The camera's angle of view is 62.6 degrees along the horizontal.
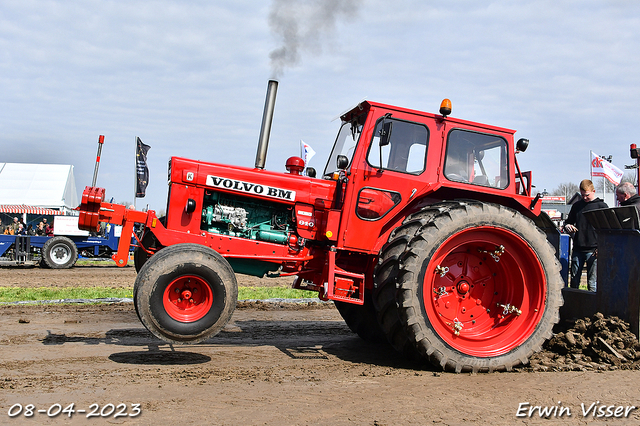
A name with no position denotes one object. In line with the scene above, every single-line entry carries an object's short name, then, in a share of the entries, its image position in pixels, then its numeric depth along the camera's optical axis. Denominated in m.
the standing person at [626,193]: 6.36
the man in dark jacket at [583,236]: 6.66
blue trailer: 16.44
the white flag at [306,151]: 19.27
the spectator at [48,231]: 17.62
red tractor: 4.59
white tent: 33.88
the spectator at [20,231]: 18.56
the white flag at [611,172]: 19.30
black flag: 16.66
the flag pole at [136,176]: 16.28
